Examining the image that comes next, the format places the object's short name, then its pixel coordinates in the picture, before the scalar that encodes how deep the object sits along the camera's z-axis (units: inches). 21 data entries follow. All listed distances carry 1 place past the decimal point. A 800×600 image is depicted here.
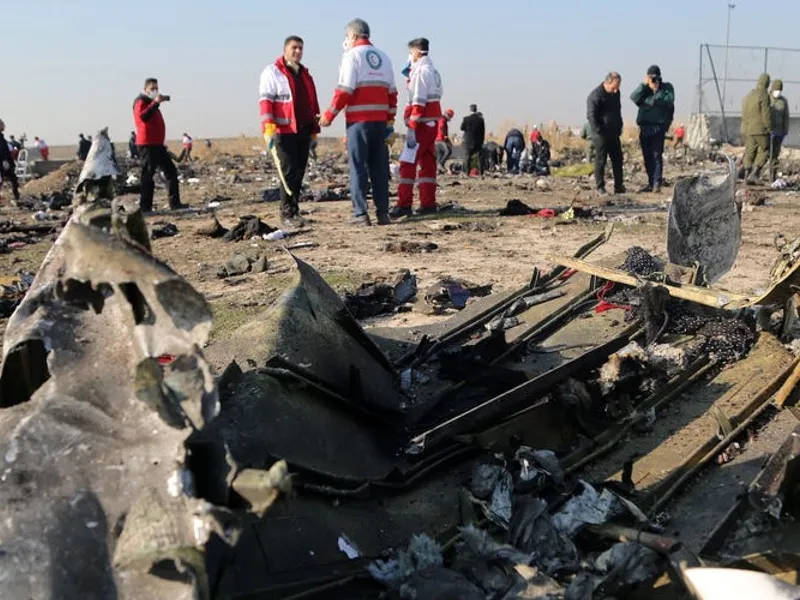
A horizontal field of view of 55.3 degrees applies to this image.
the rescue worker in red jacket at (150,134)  437.4
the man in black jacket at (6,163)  546.6
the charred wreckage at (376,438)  62.9
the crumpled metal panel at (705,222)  182.7
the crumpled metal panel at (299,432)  94.1
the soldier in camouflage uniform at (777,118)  569.3
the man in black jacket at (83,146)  1001.2
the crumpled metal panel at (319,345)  122.6
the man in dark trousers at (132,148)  1337.8
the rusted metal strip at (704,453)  109.1
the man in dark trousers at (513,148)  875.4
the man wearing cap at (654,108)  489.7
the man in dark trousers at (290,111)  350.6
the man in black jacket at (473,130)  762.2
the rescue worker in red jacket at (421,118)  385.4
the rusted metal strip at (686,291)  153.0
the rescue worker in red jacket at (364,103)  344.5
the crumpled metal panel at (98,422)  60.6
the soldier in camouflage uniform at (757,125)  528.4
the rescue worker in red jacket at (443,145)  789.2
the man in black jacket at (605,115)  470.3
